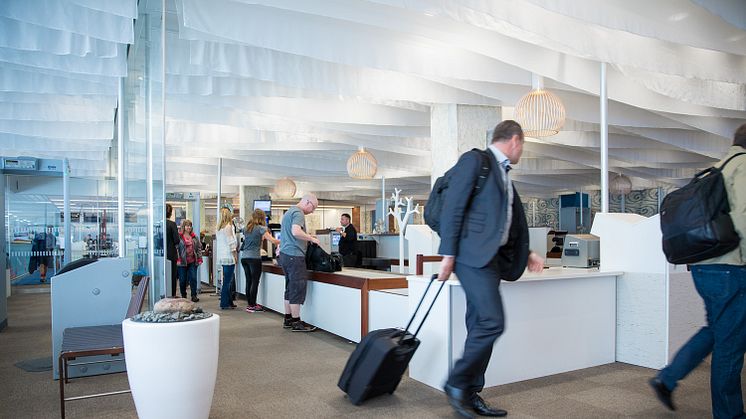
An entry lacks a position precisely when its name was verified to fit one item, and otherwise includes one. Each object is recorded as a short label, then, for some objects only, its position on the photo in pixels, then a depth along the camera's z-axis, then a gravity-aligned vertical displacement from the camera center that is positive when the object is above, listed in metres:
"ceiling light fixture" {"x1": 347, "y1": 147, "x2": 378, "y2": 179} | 10.20 +0.79
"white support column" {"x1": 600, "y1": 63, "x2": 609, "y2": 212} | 5.00 +0.57
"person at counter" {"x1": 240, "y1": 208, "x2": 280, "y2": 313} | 7.92 -0.62
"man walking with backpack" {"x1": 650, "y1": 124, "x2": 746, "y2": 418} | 2.74 -0.46
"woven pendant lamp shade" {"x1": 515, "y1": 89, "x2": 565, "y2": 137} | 6.16 +1.08
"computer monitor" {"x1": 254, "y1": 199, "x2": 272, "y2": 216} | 17.12 +0.12
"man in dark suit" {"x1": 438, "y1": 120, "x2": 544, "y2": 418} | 3.04 -0.22
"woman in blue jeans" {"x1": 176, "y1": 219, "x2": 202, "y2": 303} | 8.94 -0.80
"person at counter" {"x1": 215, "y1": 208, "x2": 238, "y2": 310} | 8.14 -0.67
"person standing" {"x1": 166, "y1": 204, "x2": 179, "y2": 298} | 8.22 -0.49
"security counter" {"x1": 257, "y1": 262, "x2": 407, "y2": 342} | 5.21 -0.92
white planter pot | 2.82 -0.80
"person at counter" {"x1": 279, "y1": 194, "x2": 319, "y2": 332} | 6.16 -0.53
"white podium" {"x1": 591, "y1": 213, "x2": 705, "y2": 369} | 4.37 -0.72
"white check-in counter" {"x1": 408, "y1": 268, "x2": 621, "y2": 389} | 3.83 -0.87
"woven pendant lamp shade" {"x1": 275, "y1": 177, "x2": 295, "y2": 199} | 15.56 +0.56
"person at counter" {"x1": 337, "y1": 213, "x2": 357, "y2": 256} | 10.52 -0.60
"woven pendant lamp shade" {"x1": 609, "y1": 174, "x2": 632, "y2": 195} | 15.10 +0.66
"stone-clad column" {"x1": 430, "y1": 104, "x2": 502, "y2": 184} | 7.71 +1.11
